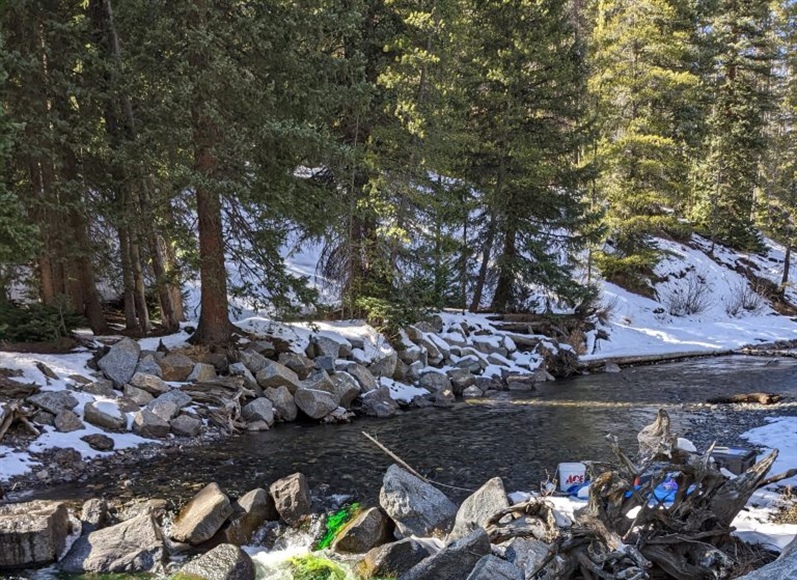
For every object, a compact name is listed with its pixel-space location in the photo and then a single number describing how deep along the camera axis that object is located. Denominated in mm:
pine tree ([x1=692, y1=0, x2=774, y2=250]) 30594
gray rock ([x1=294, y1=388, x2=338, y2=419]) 11961
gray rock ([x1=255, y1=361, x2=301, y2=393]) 12297
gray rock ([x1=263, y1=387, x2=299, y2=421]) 11906
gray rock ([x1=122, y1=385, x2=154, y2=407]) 10430
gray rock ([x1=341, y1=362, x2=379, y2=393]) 13523
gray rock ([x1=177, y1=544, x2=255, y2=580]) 5574
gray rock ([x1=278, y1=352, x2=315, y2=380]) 13106
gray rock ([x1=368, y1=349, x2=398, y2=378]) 14438
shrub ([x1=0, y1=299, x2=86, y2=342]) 11164
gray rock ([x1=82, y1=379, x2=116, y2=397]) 10141
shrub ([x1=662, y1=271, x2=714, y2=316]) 26422
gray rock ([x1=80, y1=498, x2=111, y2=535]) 6551
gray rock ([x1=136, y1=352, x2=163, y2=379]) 11148
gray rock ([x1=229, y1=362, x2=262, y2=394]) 12180
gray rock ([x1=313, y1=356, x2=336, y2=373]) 13453
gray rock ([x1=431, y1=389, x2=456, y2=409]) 13869
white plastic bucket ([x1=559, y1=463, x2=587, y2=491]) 7262
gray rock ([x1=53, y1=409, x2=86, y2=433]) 9164
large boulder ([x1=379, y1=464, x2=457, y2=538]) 6566
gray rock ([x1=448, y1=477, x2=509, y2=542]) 6328
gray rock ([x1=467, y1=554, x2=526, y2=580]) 4742
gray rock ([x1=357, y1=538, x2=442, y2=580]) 5734
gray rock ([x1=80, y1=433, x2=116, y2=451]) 9078
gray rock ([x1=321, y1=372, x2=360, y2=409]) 12688
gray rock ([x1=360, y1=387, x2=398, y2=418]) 12750
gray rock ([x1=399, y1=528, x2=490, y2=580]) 5191
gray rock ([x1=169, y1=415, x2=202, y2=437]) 10117
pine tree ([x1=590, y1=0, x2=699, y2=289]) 23719
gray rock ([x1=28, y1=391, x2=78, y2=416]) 9305
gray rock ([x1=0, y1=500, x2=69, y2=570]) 5898
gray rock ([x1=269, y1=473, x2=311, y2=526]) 6910
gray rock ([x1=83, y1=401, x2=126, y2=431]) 9578
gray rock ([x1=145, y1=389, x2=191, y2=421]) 10195
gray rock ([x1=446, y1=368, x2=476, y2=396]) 15516
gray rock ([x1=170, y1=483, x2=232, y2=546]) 6426
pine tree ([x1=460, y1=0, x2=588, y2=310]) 19047
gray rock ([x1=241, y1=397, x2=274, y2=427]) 11281
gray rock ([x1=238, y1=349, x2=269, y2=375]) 12569
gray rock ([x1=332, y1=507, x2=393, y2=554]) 6332
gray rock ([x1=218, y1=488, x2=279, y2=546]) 6602
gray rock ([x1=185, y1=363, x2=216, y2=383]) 11602
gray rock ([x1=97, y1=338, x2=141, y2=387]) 10781
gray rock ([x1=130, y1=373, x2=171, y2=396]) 10758
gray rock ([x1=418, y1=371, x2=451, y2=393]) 14883
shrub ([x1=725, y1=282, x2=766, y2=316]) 27359
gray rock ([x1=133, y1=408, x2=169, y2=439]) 9820
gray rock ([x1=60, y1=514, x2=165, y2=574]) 5864
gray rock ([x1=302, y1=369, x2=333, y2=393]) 12523
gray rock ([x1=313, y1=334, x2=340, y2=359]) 13938
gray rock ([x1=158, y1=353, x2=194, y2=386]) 11461
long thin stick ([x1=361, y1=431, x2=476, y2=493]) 8276
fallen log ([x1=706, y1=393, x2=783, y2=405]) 12680
